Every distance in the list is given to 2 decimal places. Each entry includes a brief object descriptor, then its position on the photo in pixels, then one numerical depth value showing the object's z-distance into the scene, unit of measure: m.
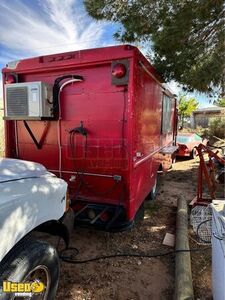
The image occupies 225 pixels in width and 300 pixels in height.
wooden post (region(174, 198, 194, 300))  2.65
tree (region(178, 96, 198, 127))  30.33
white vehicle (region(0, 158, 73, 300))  1.82
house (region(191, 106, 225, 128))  29.43
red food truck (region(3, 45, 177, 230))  3.54
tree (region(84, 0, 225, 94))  5.14
